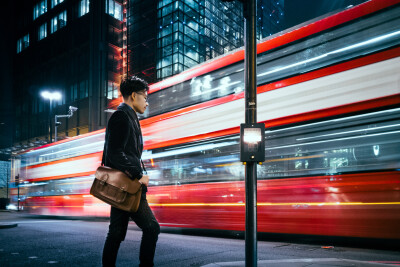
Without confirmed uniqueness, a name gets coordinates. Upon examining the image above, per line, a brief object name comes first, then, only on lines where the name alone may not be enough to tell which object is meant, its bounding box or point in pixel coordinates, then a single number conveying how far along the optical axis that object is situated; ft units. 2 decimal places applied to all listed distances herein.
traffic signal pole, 12.07
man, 8.95
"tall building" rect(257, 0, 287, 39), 137.18
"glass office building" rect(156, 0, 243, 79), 99.91
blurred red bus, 16.70
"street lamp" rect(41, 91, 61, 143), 80.65
